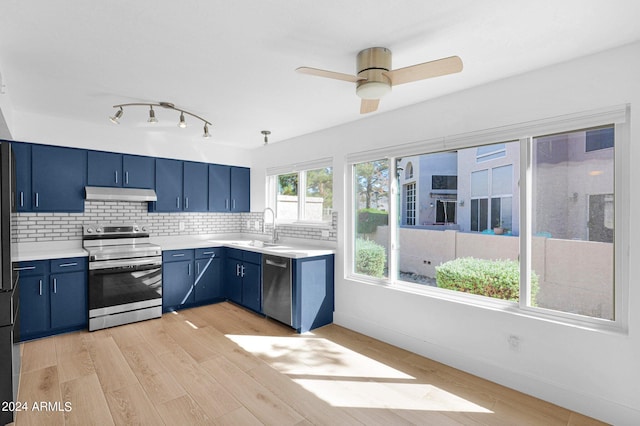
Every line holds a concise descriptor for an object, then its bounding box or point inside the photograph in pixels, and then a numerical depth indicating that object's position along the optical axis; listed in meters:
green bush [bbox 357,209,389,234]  3.65
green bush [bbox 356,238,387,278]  3.67
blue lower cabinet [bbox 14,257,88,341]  3.36
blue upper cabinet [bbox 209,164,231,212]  5.12
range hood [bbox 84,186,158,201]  3.97
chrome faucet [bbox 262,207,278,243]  4.86
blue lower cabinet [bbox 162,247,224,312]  4.32
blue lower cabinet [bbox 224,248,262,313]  4.21
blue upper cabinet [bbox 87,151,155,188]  4.09
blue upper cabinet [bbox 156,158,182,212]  4.59
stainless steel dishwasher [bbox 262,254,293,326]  3.71
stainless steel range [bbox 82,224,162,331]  3.73
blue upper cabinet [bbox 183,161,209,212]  4.85
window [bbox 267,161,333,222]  4.32
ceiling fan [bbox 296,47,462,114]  1.96
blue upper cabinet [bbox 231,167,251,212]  5.38
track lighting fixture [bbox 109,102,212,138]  3.12
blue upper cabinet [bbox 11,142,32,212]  3.59
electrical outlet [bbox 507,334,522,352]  2.53
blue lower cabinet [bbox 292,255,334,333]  3.64
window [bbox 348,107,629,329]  2.25
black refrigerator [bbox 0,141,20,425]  2.07
